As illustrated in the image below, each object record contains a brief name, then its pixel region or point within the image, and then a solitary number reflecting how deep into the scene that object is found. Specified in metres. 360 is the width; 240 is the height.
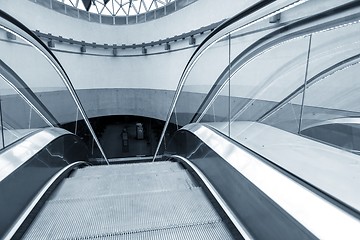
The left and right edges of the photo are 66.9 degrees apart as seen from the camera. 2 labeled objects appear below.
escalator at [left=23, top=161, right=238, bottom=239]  1.72
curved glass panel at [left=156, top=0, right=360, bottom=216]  1.67
